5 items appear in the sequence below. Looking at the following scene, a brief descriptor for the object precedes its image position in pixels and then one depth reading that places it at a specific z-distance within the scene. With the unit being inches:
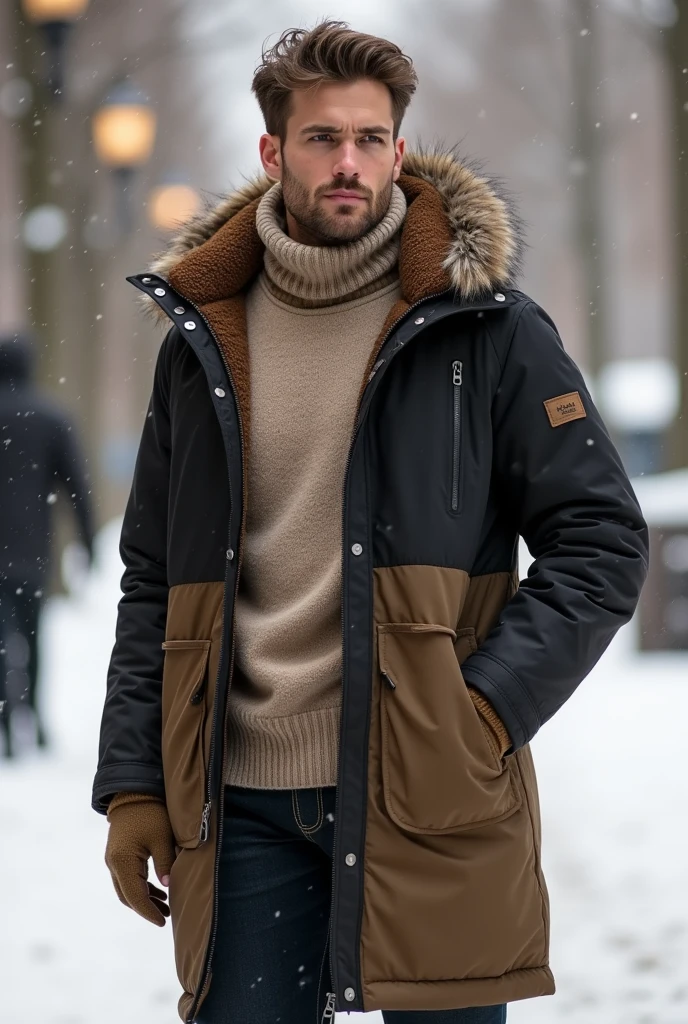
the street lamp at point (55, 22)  683.4
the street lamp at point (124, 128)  935.7
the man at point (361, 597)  197.0
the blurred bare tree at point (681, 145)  759.1
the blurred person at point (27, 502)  578.9
